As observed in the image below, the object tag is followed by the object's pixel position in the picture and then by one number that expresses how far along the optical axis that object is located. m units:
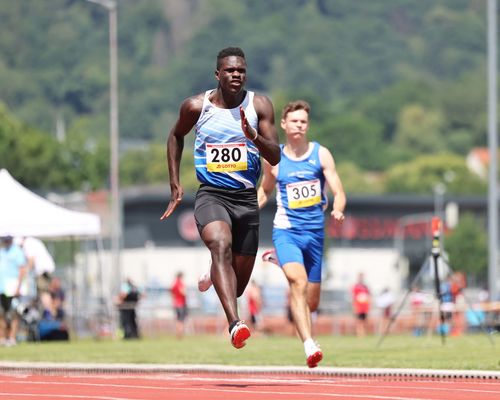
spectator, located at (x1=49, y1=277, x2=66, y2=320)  35.22
